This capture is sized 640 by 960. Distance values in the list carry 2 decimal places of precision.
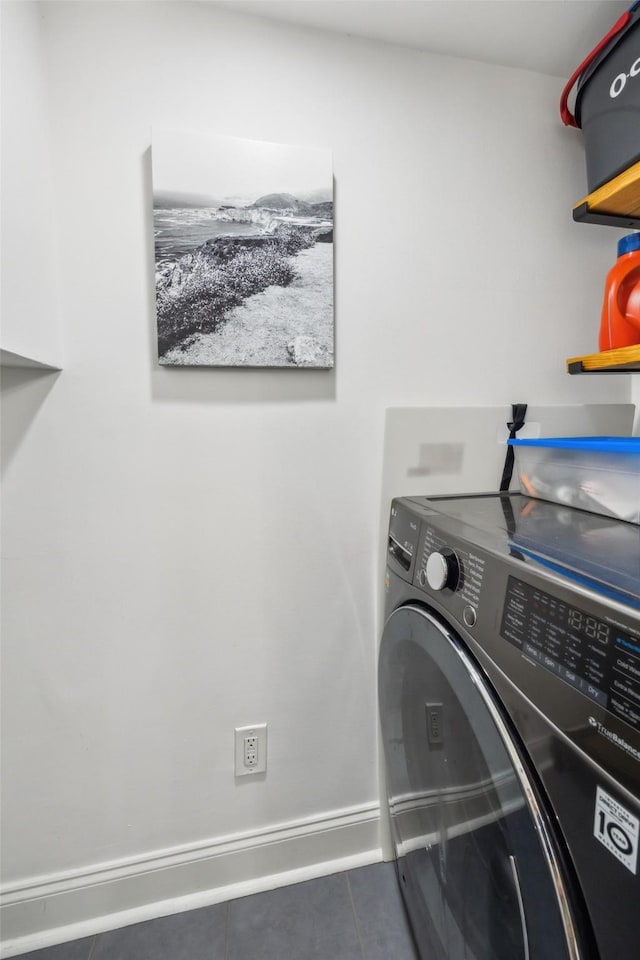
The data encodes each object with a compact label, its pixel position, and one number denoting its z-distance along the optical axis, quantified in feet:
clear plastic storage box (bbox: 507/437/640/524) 2.74
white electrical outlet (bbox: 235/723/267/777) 3.83
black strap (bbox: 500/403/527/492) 4.03
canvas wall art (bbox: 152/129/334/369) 3.30
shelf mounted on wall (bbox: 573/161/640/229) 3.12
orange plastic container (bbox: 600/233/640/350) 3.30
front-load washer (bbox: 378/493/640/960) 1.44
